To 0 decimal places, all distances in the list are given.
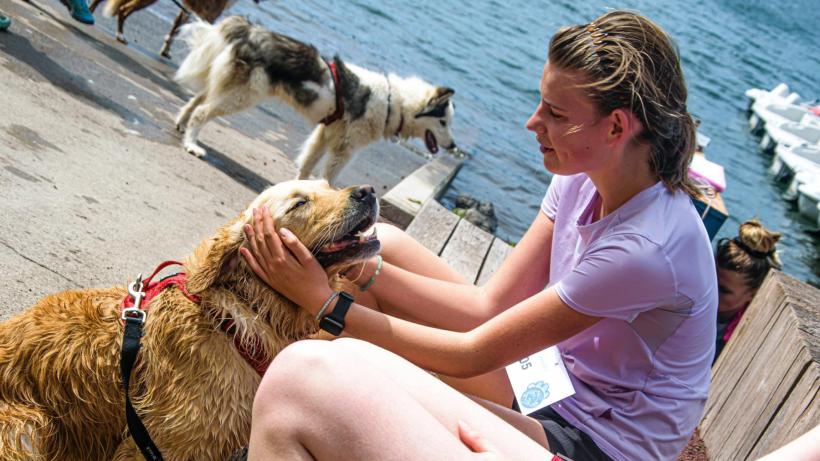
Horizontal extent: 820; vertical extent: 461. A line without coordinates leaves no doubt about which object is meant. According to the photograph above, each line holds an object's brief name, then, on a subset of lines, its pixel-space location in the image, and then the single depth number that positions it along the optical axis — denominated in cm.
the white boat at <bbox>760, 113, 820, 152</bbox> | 1883
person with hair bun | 467
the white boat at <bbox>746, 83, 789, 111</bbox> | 2328
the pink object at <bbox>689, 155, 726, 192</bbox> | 696
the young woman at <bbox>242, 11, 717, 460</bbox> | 239
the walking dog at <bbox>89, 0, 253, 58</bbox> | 884
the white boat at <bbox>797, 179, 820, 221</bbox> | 1466
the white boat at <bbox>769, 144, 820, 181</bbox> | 1664
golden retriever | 250
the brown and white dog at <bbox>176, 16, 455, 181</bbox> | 718
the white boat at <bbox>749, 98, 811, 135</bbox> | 2084
